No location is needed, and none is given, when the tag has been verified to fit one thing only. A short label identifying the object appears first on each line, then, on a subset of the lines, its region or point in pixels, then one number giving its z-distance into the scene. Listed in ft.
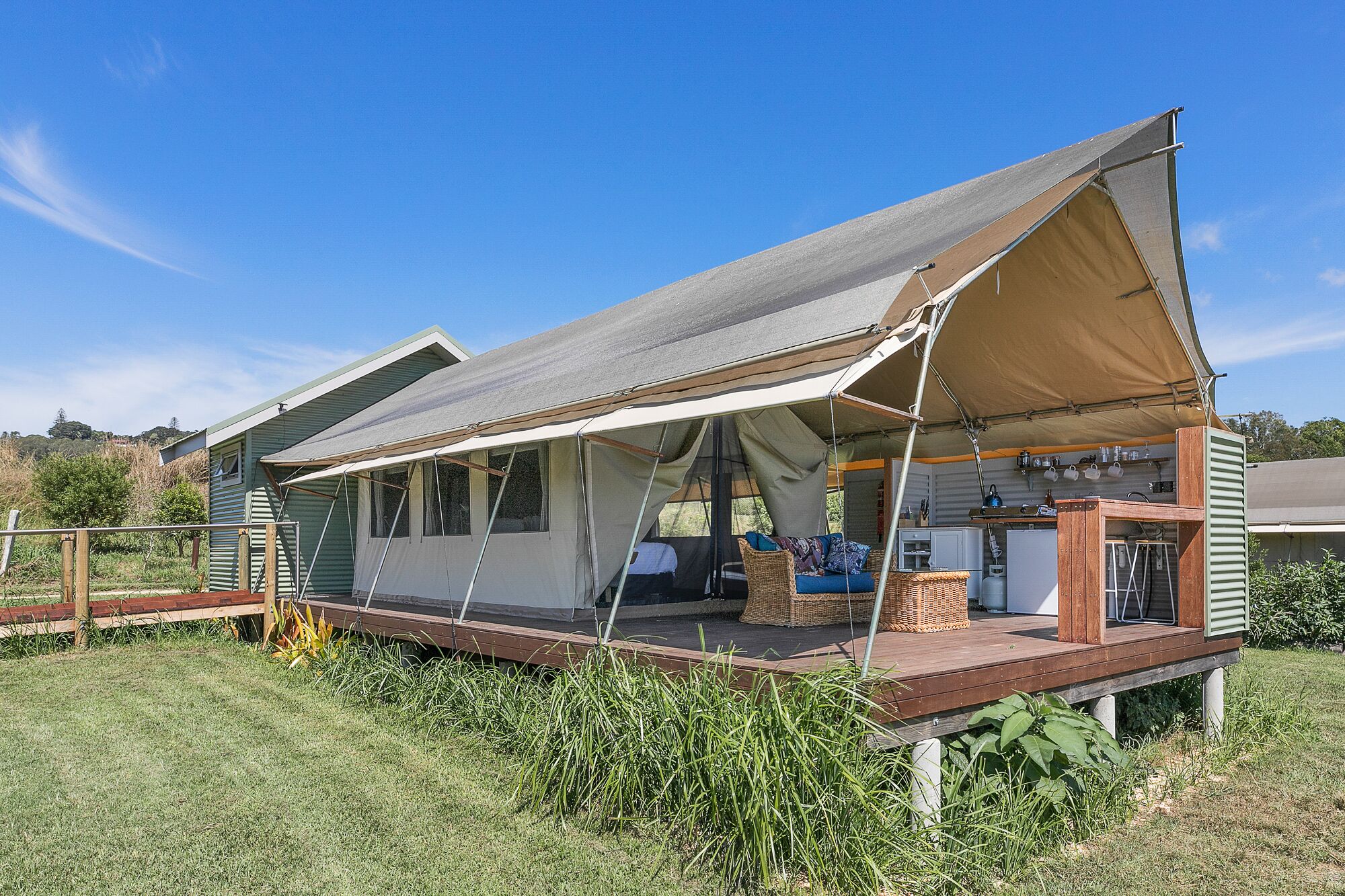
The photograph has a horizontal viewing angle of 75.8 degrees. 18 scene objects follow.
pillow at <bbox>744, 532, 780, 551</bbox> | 21.56
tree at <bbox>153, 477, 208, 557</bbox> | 66.13
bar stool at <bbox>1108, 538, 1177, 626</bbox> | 22.86
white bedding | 23.36
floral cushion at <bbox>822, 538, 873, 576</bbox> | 22.70
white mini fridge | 22.81
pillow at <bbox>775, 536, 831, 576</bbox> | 22.55
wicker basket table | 19.17
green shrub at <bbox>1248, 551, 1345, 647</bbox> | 34.37
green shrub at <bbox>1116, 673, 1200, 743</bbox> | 20.01
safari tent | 15.23
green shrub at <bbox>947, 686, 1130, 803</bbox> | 13.03
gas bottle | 24.66
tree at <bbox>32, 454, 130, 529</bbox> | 59.88
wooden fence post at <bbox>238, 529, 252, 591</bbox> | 35.88
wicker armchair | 20.35
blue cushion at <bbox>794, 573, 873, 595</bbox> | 20.44
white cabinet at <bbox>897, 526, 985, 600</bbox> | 26.27
